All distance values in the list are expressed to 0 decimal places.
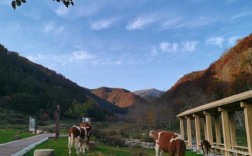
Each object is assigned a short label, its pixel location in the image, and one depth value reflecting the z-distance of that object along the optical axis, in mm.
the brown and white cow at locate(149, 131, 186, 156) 6724
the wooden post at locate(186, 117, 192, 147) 15911
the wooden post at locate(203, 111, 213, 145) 12078
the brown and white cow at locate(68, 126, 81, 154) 9046
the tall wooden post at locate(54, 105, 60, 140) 14098
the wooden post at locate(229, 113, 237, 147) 10619
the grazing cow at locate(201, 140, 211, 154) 11512
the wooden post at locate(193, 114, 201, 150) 14180
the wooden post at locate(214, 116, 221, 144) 12717
